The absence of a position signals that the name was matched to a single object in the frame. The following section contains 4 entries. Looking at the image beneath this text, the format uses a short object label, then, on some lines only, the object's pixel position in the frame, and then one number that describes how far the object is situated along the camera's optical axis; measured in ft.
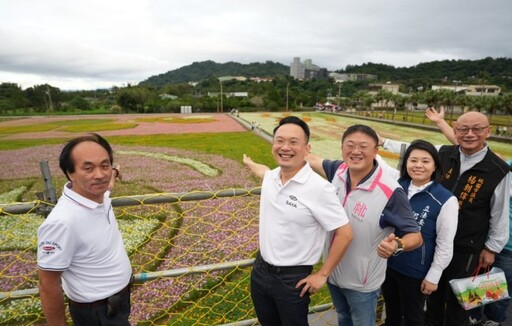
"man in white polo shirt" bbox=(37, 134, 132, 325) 5.59
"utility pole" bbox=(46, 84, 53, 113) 205.91
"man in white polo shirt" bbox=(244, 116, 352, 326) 6.48
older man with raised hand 8.61
